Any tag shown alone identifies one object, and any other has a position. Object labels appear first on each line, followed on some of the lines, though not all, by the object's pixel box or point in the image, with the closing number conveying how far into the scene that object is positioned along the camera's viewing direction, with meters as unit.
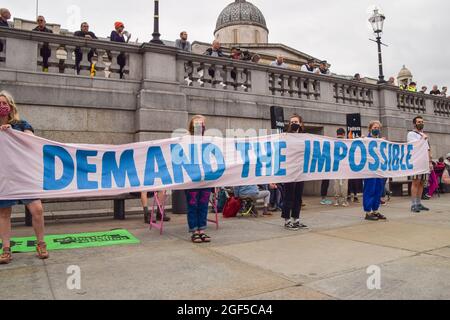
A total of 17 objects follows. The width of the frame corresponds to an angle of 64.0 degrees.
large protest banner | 4.95
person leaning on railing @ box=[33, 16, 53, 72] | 8.85
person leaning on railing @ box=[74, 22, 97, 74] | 9.30
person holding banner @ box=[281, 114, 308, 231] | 6.61
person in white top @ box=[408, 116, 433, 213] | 8.77
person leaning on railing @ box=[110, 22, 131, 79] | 10.24
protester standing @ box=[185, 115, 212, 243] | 5.55
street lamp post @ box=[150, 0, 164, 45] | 9.75
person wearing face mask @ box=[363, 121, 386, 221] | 7.56
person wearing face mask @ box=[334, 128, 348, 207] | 10.37
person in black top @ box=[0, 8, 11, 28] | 8.85
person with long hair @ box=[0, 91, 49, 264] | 4.42
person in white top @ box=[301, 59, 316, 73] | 14.28
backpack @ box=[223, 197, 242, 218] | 8.34
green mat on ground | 5.22
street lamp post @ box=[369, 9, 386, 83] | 13.95
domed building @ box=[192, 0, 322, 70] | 47.81
